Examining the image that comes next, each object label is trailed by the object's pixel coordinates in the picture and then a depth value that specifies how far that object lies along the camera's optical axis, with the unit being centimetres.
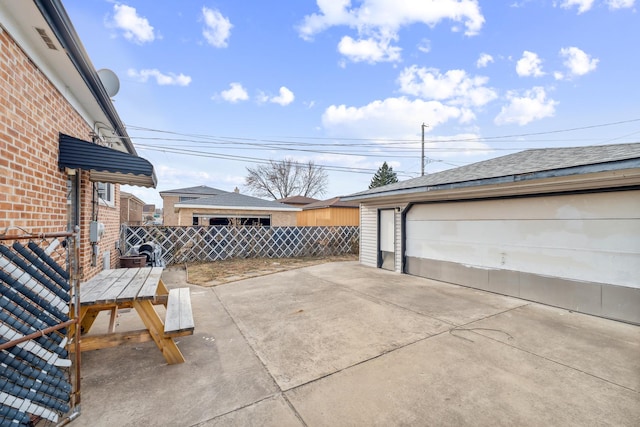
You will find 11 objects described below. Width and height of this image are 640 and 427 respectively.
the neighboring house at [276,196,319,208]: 2756
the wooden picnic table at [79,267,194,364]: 246
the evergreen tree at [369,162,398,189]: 3091
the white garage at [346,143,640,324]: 396
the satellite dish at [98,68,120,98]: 547
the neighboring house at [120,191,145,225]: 2052
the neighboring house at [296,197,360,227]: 1809
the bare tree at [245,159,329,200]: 3400
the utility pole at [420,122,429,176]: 1973
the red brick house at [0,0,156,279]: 213
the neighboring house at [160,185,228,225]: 2073
